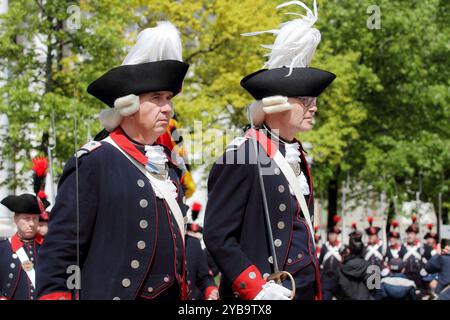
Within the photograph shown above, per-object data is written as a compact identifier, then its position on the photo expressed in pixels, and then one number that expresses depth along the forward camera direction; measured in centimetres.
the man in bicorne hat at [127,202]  479
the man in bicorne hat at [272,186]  567
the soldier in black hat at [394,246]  2377
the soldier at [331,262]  1938
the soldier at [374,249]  2091
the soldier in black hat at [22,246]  859
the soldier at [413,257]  2284
